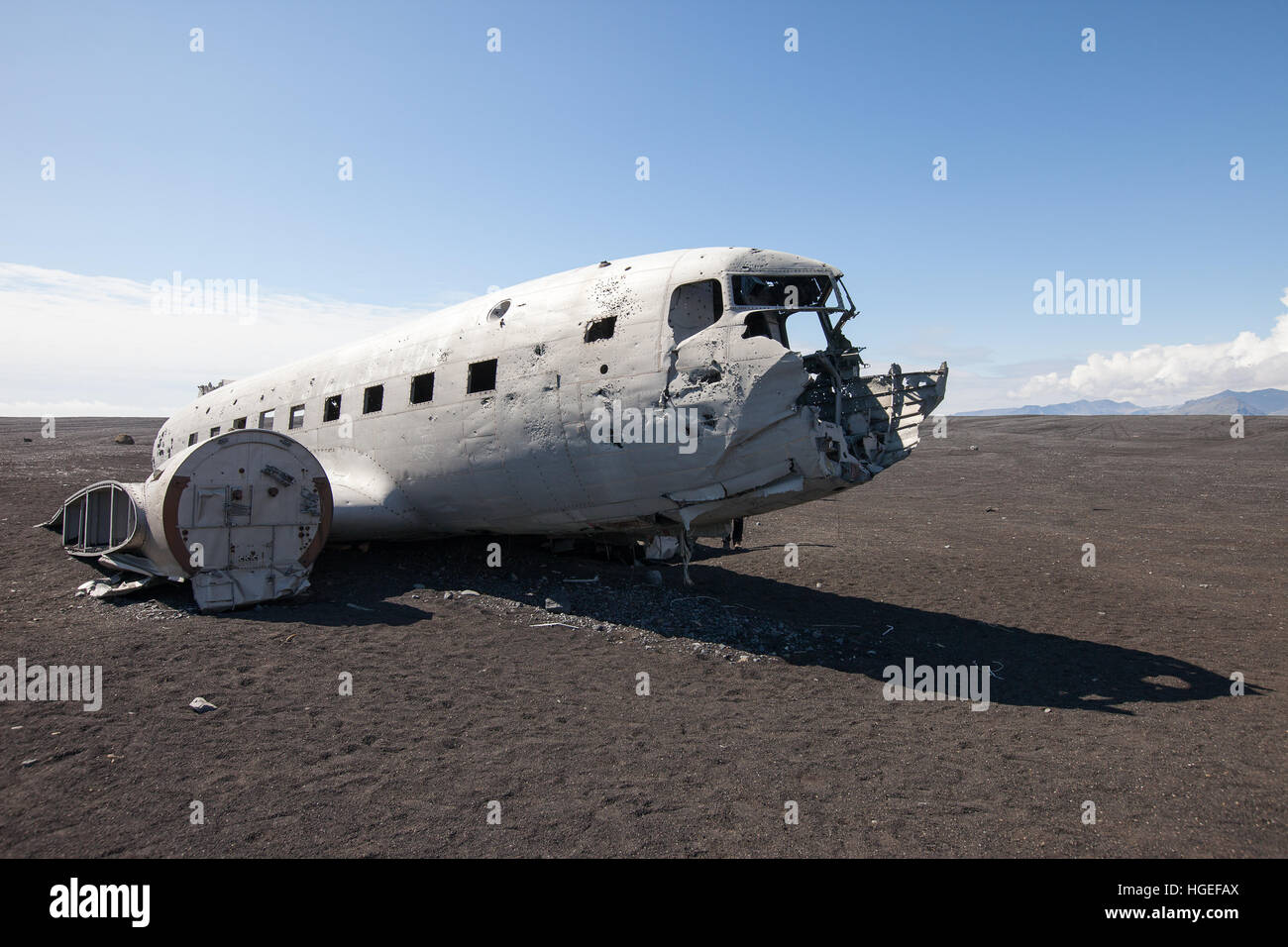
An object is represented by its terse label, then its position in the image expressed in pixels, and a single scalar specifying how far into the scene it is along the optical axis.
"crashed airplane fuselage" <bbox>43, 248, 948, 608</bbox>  10.23
